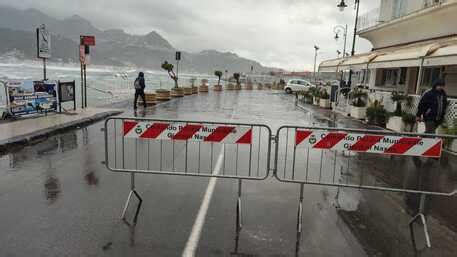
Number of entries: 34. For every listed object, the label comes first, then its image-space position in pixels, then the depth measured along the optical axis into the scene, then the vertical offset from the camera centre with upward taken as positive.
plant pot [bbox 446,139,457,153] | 10.50 -1.64
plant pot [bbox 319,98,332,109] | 25.17 -1.32
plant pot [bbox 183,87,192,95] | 32.61 -1.10
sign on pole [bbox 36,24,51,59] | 14.57 +1.24
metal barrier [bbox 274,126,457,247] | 5.12 -1.85
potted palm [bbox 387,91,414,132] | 14.20 -1.05
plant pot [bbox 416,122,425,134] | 12.36 -1.31
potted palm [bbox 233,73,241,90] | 51.87 -0.23
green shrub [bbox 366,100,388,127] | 16.10 -1.21
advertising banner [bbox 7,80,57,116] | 12.41 -0.97
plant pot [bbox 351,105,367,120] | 18.56 -1.35
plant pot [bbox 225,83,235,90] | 49.54 -0.90
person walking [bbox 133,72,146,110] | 18.56 -0.52
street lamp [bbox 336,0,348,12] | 24.40 +5.58
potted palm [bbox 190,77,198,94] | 35.61 -0.93
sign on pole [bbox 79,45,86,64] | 16.95 +0.93
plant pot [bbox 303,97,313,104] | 29.36 -1.30
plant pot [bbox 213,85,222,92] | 44.17 -1.00
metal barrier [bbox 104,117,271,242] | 5.45 -1.84
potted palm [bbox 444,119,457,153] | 10.34 -1.46
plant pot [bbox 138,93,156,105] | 23.10 -1.40
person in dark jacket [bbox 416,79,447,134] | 8.98 -0.38
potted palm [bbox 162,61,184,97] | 29.59 -0.86
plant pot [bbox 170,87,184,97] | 29.35 -1.18
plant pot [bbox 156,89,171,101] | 25.21 -1.28
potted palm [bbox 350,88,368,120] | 18.62 -0.96
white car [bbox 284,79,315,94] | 47.50 -0.19
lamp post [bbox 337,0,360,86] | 24.47 +5.44
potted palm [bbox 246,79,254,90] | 55.70 -0.73
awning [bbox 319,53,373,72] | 20.99 +1.57
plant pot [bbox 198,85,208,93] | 39.42 -1.09
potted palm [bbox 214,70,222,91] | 47.62 +0.88
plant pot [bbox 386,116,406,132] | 14.13 -1.44
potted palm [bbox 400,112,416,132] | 13.63 -1.24
